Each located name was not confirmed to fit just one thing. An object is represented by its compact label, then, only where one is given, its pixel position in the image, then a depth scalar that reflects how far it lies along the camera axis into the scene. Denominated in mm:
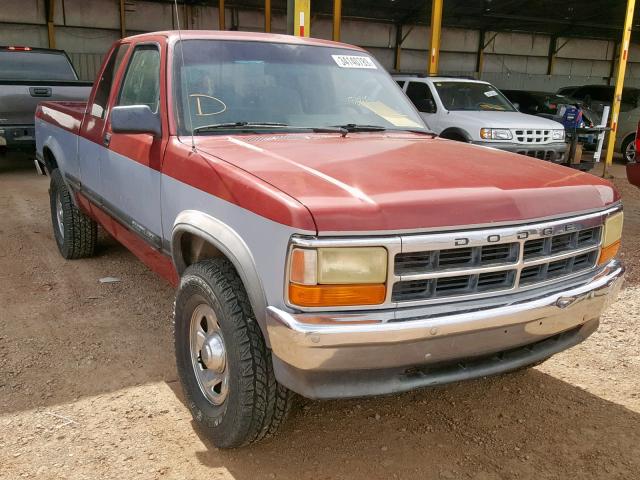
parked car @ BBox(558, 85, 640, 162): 13266
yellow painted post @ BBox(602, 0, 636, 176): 10391
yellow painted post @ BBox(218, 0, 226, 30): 15631
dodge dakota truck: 2066
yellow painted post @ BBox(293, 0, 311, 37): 7770
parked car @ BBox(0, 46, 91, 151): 8719
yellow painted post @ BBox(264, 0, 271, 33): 14493
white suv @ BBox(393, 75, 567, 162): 9000
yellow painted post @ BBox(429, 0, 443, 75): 11078
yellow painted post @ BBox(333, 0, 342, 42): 11555
